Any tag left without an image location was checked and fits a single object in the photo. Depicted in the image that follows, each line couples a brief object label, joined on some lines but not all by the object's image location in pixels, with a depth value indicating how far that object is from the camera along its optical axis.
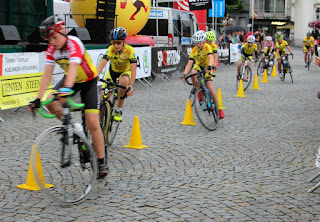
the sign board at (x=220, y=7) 33.08
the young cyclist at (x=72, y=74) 4.88
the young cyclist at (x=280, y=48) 19.69
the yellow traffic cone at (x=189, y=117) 10.00
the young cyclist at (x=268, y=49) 21.25
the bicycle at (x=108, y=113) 7.27
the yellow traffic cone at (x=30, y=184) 5.51
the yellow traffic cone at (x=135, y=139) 7.79
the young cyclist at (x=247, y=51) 16.46
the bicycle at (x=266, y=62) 21.61
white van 23.42
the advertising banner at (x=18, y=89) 10.34
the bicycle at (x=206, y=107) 9.45
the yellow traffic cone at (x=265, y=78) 19.68
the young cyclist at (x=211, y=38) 11.85
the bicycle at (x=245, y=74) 16.20
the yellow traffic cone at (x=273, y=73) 22.47
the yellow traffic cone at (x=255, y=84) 17.16
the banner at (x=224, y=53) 28.42
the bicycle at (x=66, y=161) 4.89
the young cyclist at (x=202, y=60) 10.03
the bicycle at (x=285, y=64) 19.38
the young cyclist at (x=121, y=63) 7.54
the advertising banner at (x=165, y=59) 18.42
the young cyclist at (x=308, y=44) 26.08
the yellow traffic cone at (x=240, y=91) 14.77
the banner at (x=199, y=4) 28.23
